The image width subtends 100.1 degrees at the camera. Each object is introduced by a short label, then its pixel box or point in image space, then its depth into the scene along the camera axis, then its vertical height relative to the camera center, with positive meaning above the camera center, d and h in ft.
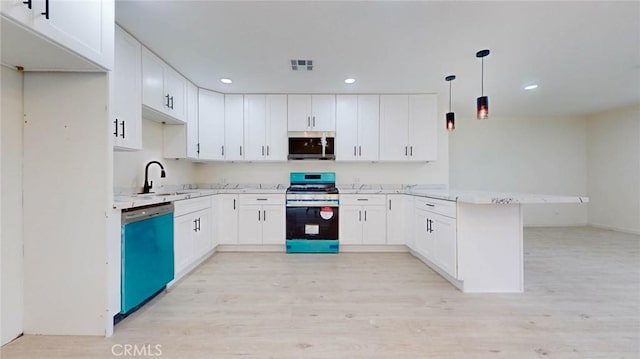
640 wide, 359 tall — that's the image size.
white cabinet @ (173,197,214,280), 8.84 -1.90
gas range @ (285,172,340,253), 12.60 -1.89
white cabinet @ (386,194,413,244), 12.64 -1.76
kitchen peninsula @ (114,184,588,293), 7.64 -1.78
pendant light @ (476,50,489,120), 8.71 +2.50
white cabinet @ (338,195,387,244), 12.71 -1.81
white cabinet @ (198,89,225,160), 12.67 +2.77
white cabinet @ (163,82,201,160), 11.72 +1.86
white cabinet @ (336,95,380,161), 13.62 +2.65
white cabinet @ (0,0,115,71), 4.18 +2.59
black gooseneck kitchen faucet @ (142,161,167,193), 9.89 +0.01
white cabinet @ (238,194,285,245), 12.73 -1.75
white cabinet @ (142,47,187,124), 8.73 +3.28
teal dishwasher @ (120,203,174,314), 6.36 -1.90
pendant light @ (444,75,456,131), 10.86 +2.43
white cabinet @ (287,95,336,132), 13.60 +3.46
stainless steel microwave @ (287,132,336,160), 13.52 +1.72
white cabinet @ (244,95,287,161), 13.61 +2.75
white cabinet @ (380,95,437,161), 13.64 +2.60
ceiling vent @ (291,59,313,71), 9.80 +4.39
